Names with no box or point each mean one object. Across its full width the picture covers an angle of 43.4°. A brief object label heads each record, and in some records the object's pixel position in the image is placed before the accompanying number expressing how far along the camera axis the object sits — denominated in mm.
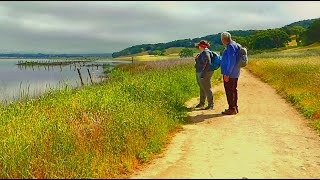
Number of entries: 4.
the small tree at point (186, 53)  109962
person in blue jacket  10680
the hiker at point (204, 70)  11445
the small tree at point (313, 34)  106812
